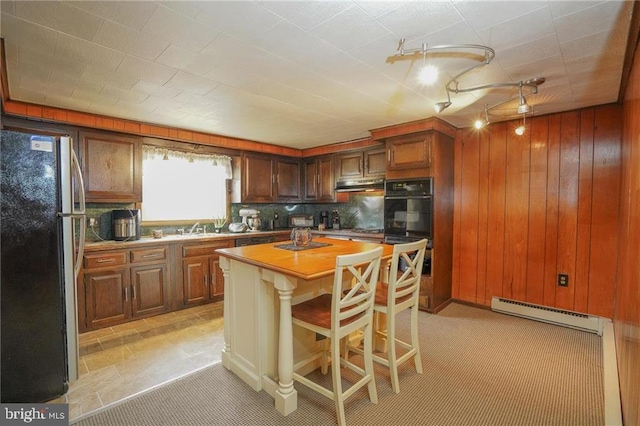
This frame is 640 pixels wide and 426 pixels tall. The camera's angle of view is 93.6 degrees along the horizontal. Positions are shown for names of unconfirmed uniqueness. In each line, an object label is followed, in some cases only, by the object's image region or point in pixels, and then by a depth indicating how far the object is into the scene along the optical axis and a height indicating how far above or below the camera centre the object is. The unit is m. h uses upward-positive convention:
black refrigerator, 1.80 -0.39
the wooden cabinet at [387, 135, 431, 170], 3.49 +0.65
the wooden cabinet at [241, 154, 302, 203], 4.57 +0.43
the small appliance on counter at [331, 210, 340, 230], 5.14 -0.24
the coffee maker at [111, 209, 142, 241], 3.37 -0.20
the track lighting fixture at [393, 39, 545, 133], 1.79 +0.95
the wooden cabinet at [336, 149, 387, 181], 4.25 +0.62
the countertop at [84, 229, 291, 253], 3.11 -0.39
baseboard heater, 2.96 -1.17
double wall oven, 3.51 -0.05
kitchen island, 1.85 -0.71
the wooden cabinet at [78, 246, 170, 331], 3.04 -0.86
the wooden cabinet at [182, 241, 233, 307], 3.69 -0.86
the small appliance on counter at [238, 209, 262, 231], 4.68 -0.19
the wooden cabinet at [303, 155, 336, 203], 4.91 +0.45
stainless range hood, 4.23 +0.30
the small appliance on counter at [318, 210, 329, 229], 5.30 -0.21
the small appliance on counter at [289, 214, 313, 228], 5.21 -0.25
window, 3.88 +0.30
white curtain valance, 3.77 +0.68
